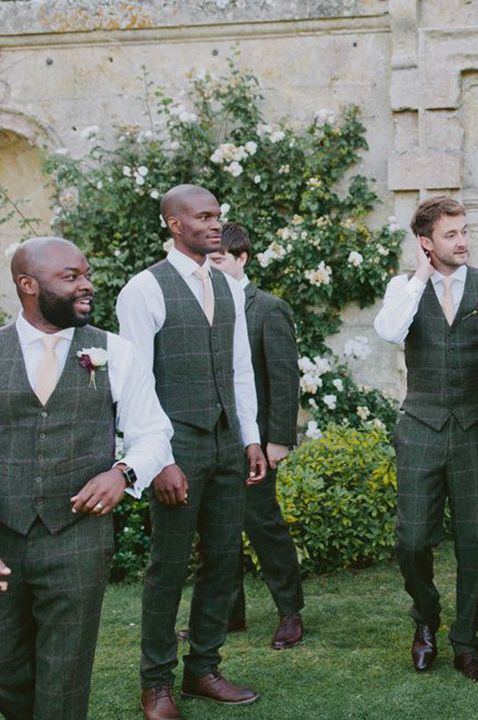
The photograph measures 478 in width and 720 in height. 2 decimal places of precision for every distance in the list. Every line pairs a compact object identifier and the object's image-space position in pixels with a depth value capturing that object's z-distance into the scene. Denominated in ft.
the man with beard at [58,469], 10.97
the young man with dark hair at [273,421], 17.04
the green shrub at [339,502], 21.40
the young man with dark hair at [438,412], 14.96
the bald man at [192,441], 13.83
